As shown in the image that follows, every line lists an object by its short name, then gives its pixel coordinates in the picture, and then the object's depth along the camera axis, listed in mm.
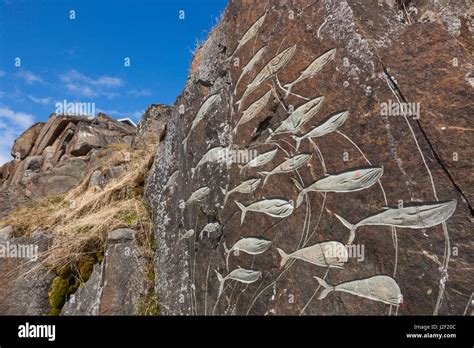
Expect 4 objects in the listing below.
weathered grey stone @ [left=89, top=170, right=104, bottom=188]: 7871
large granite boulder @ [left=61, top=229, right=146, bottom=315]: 4316
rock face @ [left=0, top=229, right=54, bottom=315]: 5145
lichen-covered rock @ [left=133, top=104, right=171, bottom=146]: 9242
